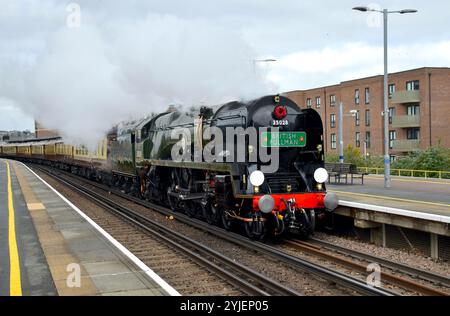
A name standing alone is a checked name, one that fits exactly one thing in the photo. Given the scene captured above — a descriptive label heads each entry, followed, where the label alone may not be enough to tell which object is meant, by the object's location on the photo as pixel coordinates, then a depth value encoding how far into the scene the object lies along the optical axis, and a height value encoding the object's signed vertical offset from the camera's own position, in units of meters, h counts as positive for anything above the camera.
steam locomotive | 10.28 -0.32
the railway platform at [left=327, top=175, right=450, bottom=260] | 9.48 -1.46
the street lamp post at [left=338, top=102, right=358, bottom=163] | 26.41 +0.57
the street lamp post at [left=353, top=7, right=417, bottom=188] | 18.80 +1.94
